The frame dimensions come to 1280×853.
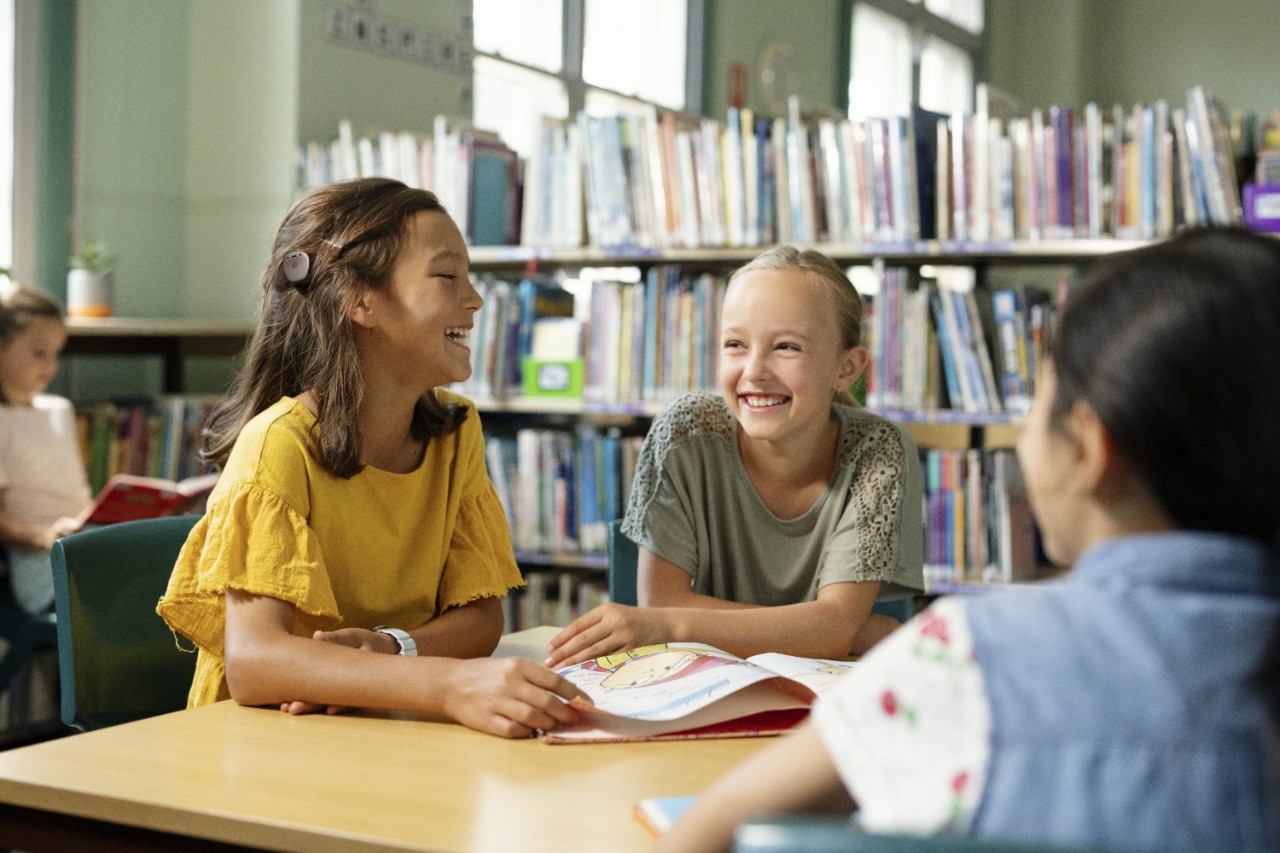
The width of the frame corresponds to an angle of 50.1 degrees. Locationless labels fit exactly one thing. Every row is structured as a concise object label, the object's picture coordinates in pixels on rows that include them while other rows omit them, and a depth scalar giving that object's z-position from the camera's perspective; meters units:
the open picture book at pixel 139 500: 3.14
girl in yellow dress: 1.41
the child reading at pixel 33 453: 3.30
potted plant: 3.74
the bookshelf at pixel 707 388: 3.22
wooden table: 0.97
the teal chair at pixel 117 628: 1.56
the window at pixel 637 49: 5.43
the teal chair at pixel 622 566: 2.00
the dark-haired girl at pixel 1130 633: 0.63
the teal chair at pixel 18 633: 3.29
